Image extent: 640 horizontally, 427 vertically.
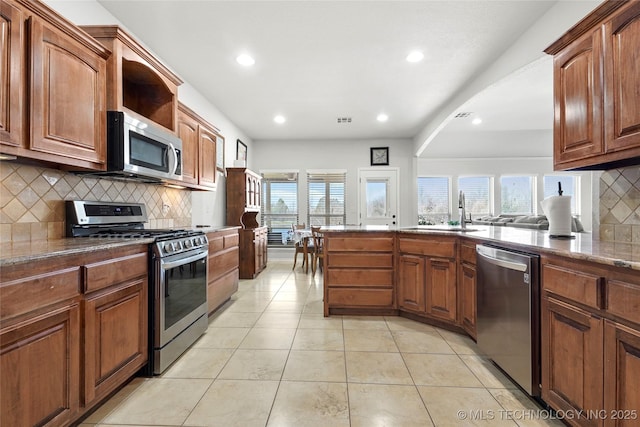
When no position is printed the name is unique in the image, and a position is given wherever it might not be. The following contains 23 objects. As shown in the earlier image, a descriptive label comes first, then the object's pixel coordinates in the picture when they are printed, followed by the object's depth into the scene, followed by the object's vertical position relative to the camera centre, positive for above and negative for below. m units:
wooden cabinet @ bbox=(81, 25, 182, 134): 1.98 +1.18
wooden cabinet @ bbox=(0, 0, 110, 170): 1.38 +0.71
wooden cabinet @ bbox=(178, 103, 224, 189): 3.05 +0.79
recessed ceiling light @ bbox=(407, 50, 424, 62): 3.07 +1.73
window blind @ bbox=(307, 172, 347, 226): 6.84 +0.41
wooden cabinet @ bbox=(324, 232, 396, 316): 3.04 -0.62
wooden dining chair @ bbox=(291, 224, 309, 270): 5.55 -0.59
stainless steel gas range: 1.94 -0.42
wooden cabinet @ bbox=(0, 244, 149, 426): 1.10 -0.54
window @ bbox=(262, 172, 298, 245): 6.88 +0.32
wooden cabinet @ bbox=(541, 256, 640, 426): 1.11 -0.56
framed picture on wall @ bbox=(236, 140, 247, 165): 5.79 +1.34
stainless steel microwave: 1.98 +0.52
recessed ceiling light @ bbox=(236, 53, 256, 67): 3.13 +1.74
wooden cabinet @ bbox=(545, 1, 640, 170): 1.44 +0.70
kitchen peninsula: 1.13 -0.49
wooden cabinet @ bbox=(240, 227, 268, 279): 4.82 -0.65
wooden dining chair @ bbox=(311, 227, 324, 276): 4.98 -0.52
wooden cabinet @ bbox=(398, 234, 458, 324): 2.61 -0.60
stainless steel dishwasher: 1.63 -0.62
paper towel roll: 2.04 +0.00
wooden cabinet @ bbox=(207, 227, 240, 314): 2.91 -0.57
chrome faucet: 3.06 +0.02
